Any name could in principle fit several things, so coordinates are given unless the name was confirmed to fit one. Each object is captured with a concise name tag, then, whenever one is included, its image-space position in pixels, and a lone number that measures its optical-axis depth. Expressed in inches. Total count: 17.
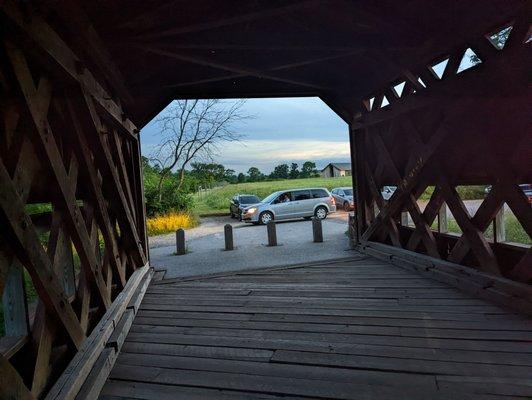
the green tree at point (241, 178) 2755.9
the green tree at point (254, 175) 2918.3
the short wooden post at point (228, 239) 402.4
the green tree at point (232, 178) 1997.0
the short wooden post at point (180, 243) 390.2
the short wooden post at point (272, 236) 413.1
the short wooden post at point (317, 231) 418.9
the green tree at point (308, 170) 3085.6
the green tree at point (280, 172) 3058.6
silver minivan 696.4
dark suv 797.4
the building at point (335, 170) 3420.3
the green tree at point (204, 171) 911.0
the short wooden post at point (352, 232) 341.7
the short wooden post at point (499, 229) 206.4
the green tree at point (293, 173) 3113.7
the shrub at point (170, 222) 628.4
